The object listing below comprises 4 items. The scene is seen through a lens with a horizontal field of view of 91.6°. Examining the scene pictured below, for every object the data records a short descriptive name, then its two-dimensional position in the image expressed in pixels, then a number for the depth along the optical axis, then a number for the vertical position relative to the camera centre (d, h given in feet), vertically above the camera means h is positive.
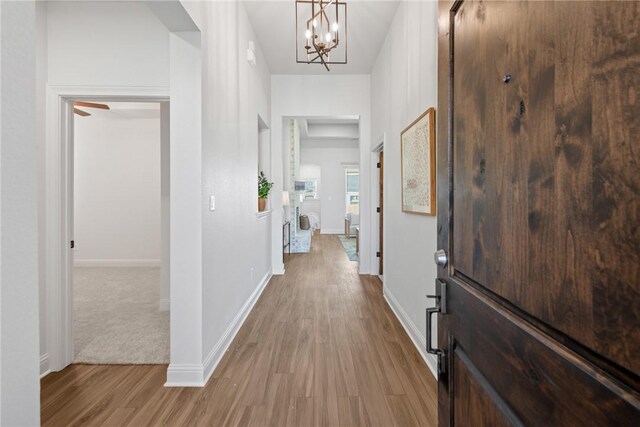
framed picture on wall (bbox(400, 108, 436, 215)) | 7.19 +1.16
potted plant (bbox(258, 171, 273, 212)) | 13.79 +0.81
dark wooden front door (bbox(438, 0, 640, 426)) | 1.39 -0.03
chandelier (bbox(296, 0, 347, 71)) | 8.45 +6.88
